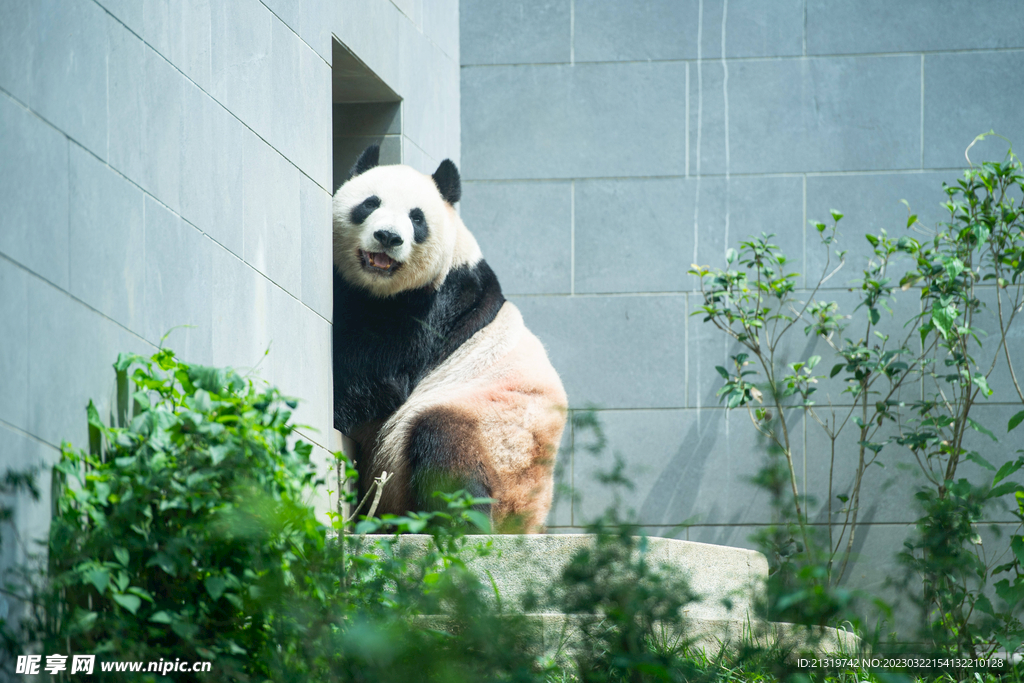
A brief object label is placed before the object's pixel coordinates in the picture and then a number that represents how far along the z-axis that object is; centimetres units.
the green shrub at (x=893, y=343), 1167
